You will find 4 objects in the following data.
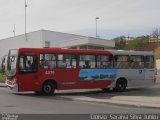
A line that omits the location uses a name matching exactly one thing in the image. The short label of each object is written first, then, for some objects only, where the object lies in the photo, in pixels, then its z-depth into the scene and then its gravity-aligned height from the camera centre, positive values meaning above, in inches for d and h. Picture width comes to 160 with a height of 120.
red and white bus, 609.5 -11.0
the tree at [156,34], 2280.7 +254.1
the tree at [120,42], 2141.2 +181.1
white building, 1507.0 +137.1
